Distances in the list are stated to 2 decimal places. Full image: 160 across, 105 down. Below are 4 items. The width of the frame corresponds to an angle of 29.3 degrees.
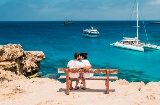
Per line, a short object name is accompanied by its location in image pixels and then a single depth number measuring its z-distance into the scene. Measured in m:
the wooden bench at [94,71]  11.93
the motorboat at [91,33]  94.94
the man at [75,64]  12.50
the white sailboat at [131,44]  54.85
